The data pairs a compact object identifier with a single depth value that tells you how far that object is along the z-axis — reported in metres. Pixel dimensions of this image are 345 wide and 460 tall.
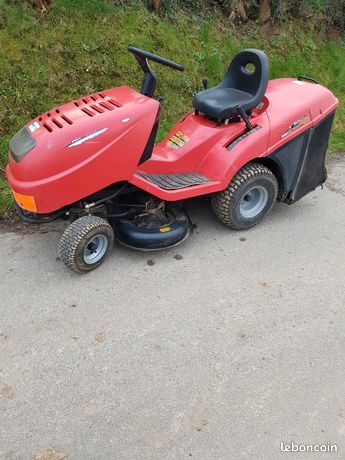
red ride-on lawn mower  2.80
